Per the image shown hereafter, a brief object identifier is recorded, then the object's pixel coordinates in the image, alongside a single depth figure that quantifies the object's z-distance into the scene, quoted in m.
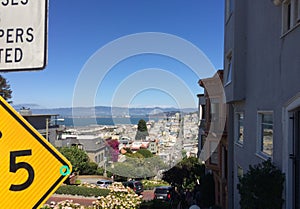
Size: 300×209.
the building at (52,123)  28.78
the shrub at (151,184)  22.17
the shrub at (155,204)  7.33
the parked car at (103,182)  20.51
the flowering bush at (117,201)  6.31
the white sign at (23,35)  1.19
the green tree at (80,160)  27.78
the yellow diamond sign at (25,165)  1.22
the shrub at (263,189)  4.54
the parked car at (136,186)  17.21
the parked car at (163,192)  13.64
